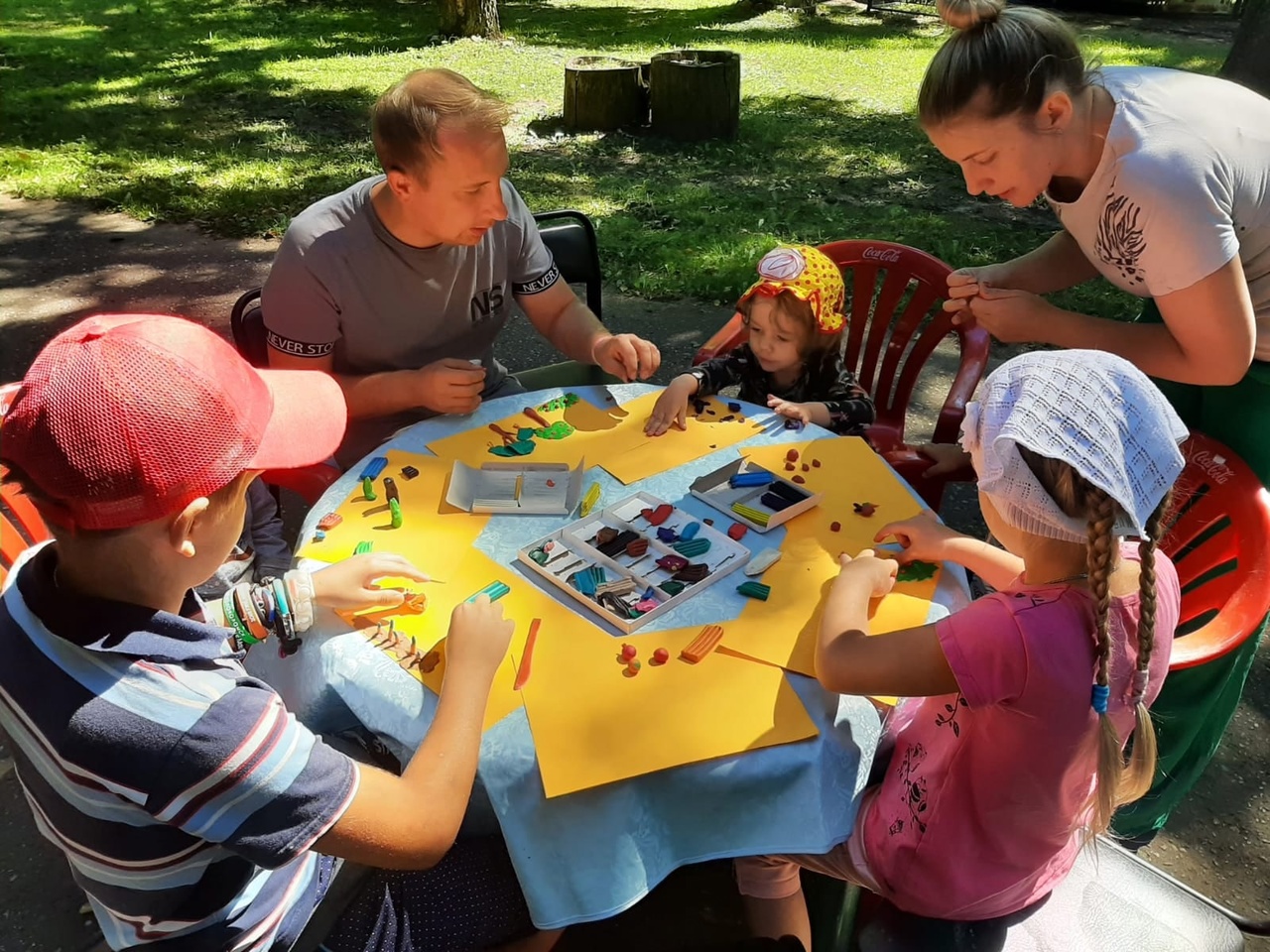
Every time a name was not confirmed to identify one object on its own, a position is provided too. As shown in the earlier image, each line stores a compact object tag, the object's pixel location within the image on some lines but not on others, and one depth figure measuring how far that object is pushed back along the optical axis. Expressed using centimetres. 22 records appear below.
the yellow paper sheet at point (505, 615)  144
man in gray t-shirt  224
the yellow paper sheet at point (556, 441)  213
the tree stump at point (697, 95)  752
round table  130
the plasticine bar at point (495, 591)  163
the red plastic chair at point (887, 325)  287
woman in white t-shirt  179
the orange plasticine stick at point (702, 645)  150
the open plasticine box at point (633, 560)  161
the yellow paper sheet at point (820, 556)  155
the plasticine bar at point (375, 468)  202
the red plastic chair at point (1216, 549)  172
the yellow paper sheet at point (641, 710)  132
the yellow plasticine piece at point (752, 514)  186
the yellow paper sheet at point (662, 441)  210
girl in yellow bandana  254
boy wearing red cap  103
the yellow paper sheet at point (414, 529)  177
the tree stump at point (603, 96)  775
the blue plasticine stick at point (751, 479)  200
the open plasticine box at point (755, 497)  187
